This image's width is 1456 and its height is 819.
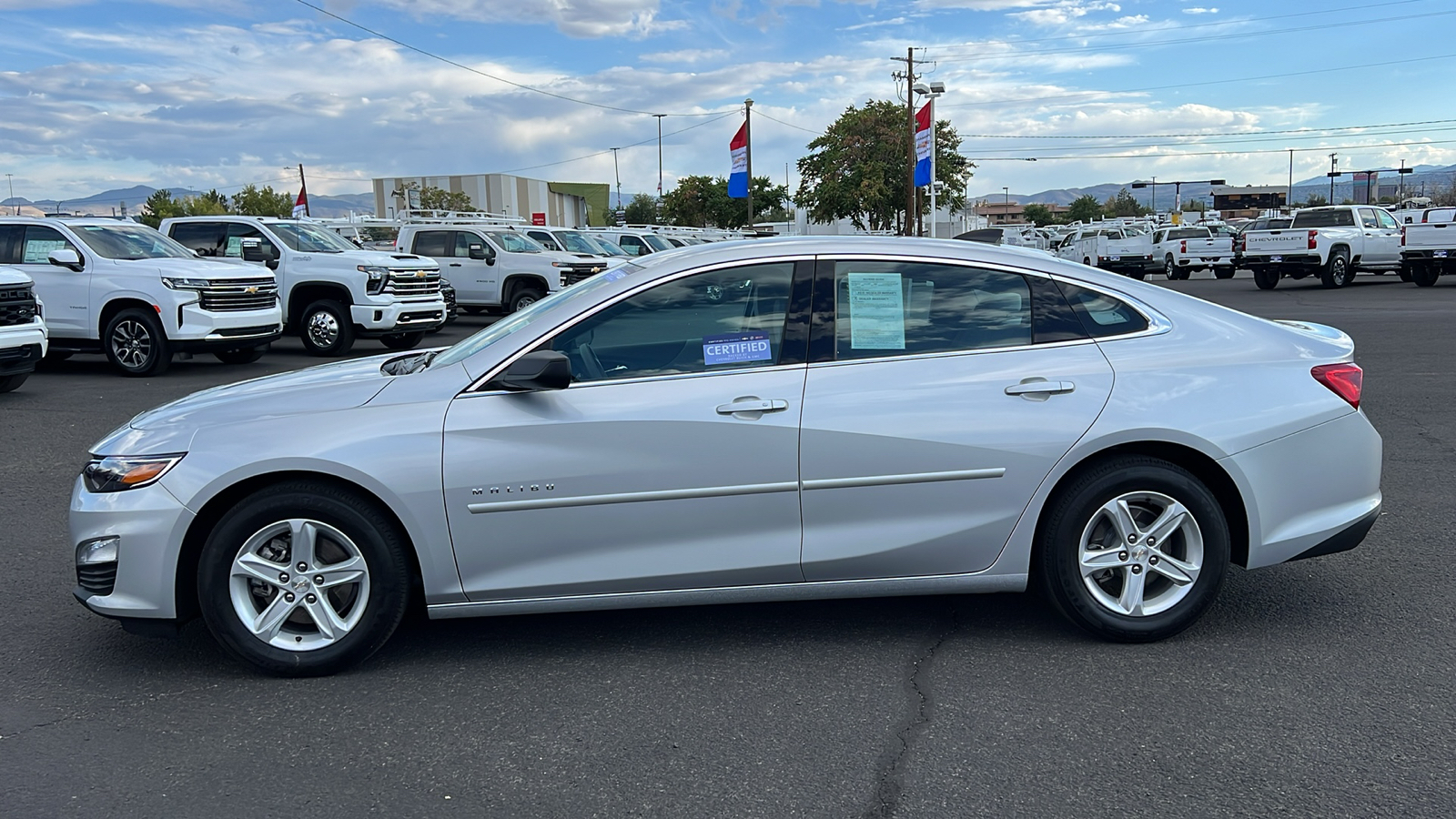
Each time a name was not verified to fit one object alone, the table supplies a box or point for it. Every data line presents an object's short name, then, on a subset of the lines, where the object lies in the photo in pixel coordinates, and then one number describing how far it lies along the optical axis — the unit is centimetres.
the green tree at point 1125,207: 14462
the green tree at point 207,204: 9131
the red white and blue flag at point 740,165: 3941
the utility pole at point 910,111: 5450
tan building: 11519
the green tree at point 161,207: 8600
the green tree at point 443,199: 9381
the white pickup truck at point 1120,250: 3919
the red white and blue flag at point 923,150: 3862
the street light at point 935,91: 3934
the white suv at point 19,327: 1158
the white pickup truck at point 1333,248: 2838
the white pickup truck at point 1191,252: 3647
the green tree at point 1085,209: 14025
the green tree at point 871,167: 6525
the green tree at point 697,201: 9569
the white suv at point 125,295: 1381
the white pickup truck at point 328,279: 1684
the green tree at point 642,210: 12236
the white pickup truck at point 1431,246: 2609
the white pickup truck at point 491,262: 2161
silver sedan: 421
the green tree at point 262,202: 9306
